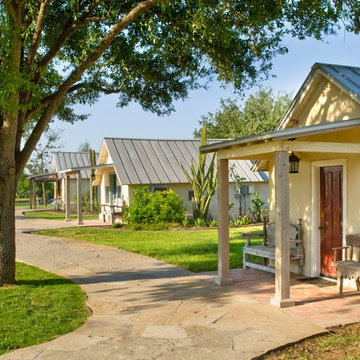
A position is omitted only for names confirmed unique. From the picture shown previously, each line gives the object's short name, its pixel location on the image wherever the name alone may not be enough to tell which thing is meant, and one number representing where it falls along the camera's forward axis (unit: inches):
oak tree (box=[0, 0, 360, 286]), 331.0
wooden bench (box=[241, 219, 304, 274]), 390.6
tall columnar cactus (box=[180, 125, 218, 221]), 839.7
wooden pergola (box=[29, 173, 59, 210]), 1342.5
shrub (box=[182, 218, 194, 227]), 814.3
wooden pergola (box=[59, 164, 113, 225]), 887.3
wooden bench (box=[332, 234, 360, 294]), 311.0
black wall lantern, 382.9
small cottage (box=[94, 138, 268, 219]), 926.4
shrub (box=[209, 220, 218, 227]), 836.0
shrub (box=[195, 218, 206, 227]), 828.6
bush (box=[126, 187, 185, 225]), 797.9
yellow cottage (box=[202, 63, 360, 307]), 297.4
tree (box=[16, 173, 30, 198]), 2094.6
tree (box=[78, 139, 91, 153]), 3107.5
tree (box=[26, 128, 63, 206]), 2031.3
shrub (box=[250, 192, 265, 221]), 905.5
